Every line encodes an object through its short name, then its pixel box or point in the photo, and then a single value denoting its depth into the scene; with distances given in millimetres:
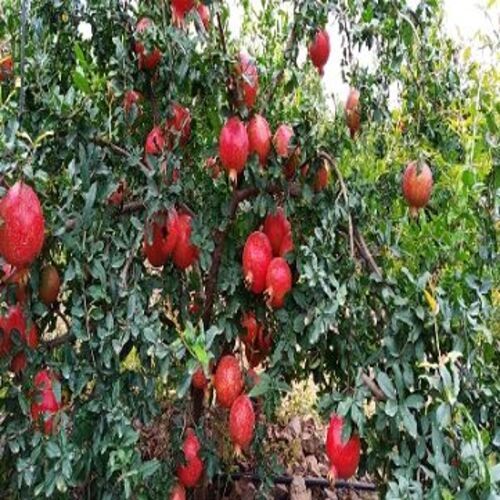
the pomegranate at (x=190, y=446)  1814
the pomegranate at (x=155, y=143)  1657
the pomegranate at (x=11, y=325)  1556
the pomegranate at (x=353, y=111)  1886
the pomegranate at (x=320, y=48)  1760
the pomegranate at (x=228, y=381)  1626
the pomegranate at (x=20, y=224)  1266
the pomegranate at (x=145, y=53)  1625
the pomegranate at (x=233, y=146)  1524
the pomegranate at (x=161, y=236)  1618
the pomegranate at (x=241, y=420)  1590
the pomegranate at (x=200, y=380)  1740
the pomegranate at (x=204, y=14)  1690
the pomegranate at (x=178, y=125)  1692
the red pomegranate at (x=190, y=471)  1802
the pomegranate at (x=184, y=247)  1664
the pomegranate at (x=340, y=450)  1499
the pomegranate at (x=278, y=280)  1536
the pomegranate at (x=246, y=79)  1565
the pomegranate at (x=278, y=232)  1644
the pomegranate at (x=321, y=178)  1613
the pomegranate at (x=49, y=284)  1557
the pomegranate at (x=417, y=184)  1570
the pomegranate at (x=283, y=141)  1613
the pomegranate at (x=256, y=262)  1562
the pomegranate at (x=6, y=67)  1829
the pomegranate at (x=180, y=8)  1588
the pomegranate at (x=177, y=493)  1760
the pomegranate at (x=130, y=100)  1680
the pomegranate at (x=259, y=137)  1573
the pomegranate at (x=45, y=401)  1553
